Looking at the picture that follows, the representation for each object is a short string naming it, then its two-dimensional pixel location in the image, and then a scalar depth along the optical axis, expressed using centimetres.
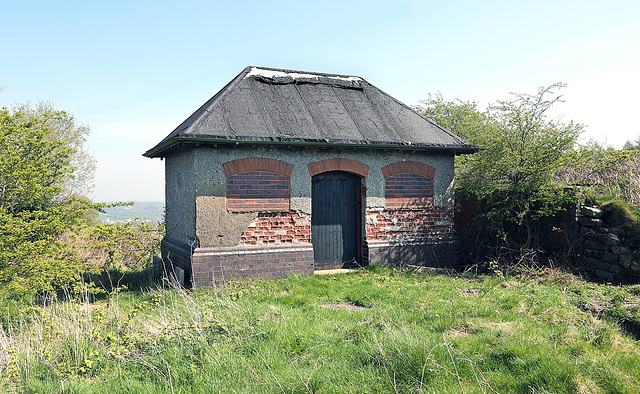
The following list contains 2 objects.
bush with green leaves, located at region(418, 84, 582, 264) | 978
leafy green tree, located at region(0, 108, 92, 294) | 601
